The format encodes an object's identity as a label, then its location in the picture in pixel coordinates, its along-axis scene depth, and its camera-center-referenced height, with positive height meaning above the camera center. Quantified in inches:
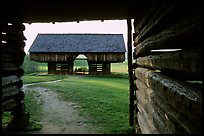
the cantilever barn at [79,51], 1390.3 +70.8
